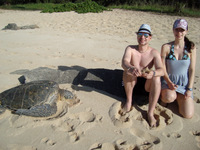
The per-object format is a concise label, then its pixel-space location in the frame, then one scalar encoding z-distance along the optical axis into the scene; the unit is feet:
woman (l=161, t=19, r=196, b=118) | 6.97
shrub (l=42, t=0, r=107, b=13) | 34.22
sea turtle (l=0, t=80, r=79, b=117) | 6.82
